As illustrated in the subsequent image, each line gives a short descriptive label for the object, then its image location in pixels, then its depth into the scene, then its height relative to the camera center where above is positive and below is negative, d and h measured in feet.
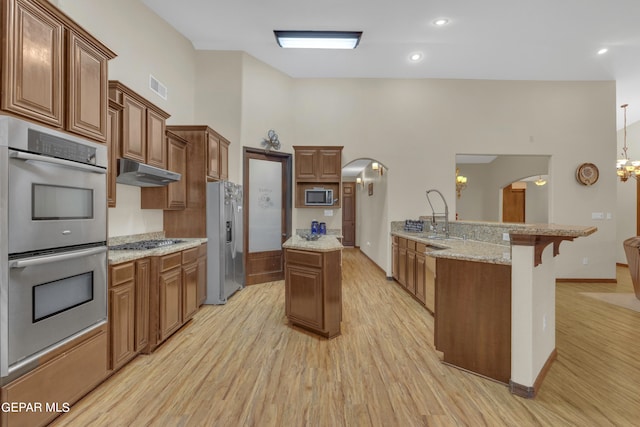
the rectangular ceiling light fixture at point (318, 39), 12.12 +8.24
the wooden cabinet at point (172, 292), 7.99 -2.77
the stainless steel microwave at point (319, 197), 15.70 +0.92
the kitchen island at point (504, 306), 6.08 -2.35
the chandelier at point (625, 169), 17.16 +3.09
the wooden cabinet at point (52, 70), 4.47 +2.76
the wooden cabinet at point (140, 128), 7.80 +2.74
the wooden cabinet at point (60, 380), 4.47 -3.32
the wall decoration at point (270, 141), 15.56 +4.22
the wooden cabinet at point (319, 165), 15.90 +2.89
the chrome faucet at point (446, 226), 12.14 -0.60
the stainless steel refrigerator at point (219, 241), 11.87 -1.37
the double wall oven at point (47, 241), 4.36 -0.60
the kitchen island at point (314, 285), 8.73 -2.54
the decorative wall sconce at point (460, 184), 24.80 +2.96
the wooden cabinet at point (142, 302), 7.46 -2.66
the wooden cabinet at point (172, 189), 10.41 +0.90
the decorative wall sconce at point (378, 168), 19.40 +3.43
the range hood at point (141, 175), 7.67 +1.15
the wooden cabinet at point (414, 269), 11.02 -2.73
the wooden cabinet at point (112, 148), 7.21 +1.73
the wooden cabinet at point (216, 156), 11.97 +2.69
